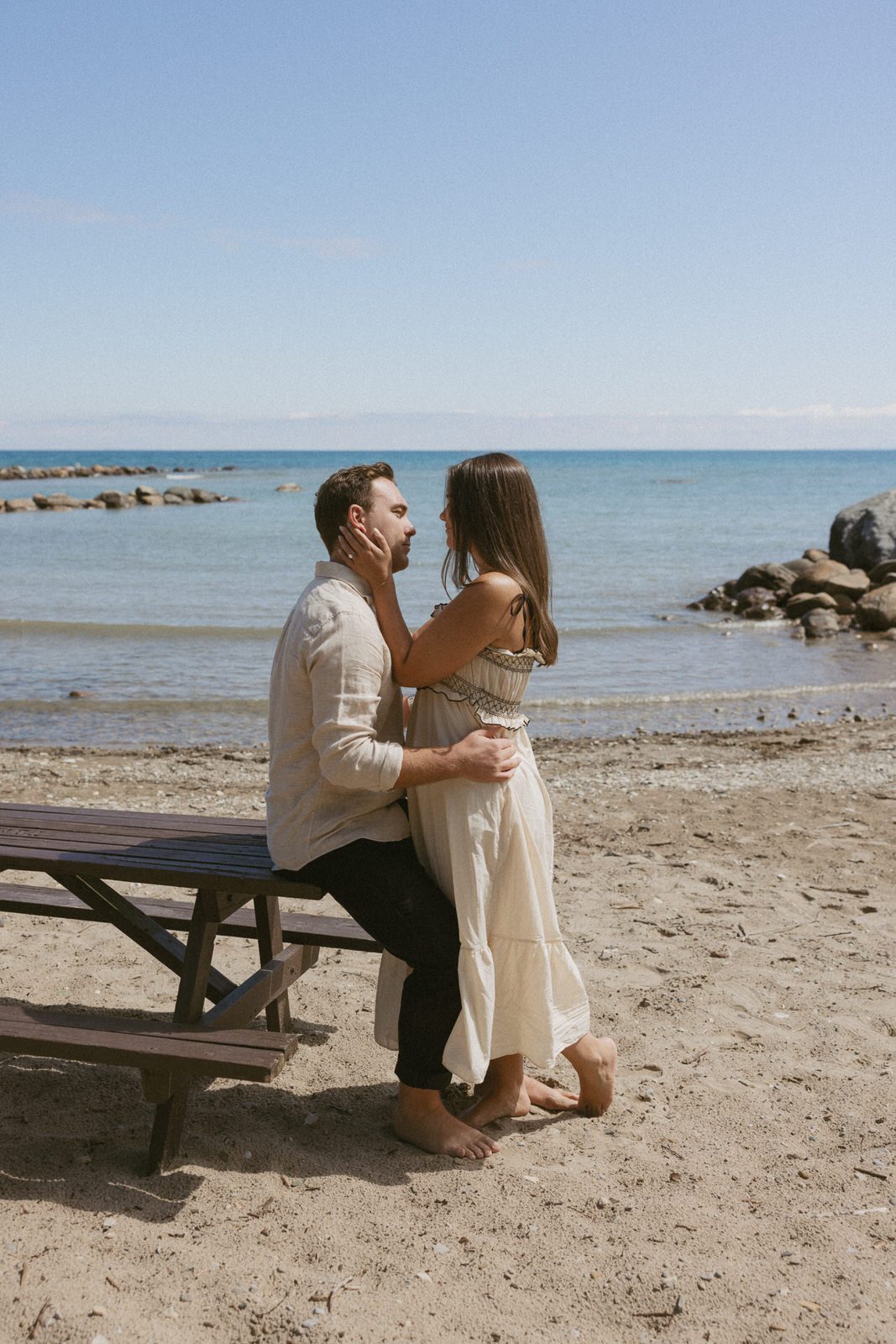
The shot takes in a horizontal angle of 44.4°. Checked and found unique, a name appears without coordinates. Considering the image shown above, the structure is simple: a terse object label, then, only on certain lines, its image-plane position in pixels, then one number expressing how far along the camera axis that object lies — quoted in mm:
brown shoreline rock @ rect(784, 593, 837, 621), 18062
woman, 3225
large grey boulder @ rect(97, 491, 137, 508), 48656
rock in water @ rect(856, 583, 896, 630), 16562
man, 3096
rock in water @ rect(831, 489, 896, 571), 20609
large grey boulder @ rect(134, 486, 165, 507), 51844
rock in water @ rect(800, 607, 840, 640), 16703
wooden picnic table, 3029
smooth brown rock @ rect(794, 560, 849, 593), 19031
